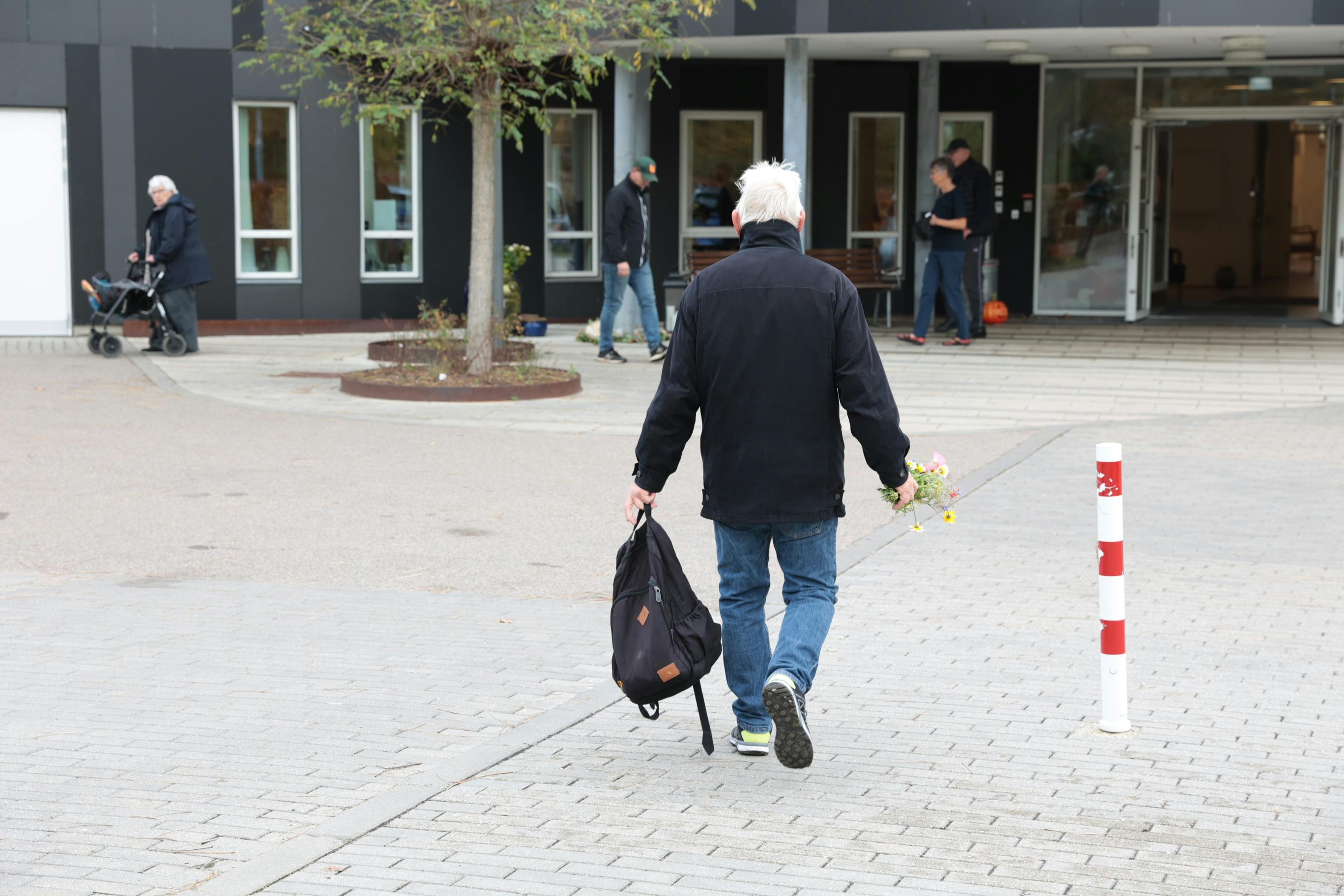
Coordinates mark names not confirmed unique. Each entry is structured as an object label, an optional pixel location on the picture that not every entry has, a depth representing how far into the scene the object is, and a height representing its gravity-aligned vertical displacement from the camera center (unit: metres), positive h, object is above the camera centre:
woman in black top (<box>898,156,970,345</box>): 16.83 +0.20
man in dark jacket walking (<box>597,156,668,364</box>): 15.27 +0.22
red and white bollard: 4.95 -1.03
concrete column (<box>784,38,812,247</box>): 17.08 +1.80
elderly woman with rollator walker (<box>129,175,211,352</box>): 15.65 +0.17
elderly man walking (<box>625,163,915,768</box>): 4.54 -0.42
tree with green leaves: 12.63 +1.76
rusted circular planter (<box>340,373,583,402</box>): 13.34 -1.11
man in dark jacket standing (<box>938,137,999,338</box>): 18.08 +0.82
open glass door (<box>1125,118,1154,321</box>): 20.23 +0.75
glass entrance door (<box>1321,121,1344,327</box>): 19.69 +0.43
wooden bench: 19.23 +0.01
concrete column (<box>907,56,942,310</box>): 19.38 +1.70
